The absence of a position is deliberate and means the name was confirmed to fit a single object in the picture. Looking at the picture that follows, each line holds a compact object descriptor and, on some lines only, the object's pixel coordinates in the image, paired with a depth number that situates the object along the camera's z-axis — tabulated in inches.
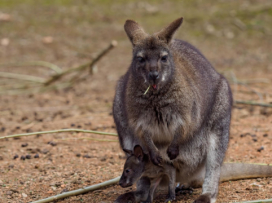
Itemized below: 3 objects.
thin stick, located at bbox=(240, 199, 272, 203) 257.1
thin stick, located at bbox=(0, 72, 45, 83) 604.5
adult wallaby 276.8
